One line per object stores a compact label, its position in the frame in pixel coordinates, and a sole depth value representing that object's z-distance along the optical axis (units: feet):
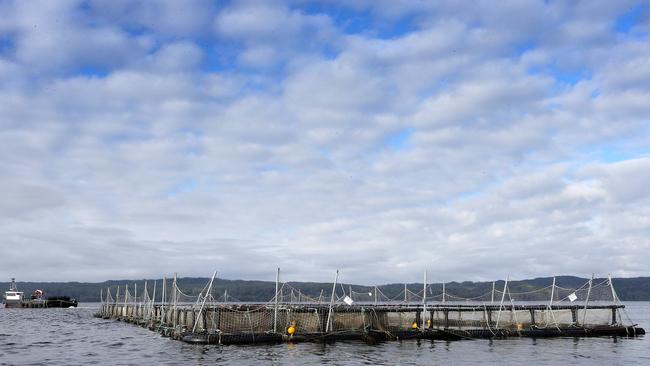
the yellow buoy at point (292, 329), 225.35
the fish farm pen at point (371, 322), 226.58
